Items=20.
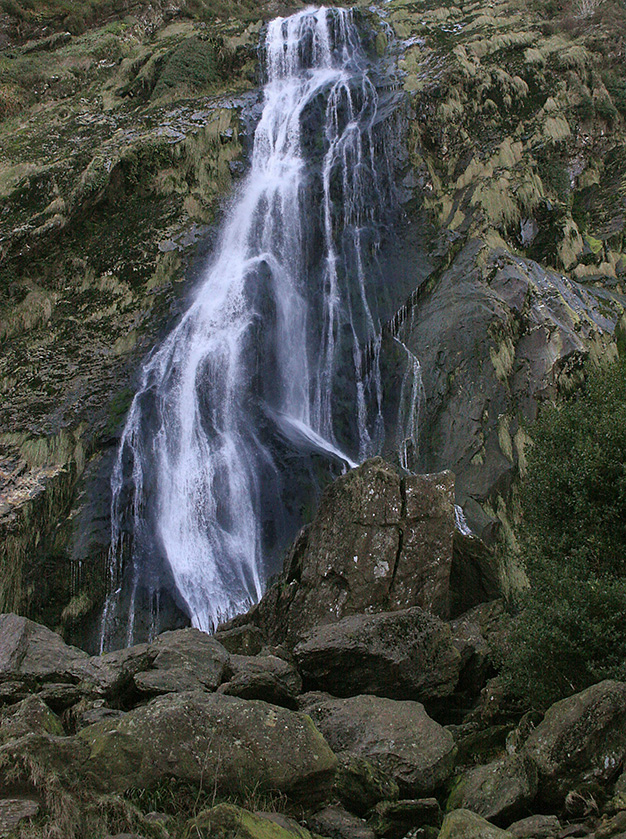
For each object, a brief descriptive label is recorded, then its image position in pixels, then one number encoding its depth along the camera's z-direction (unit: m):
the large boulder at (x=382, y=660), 10.12
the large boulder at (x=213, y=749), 6.41
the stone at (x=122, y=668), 9.10
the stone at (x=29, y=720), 7.20
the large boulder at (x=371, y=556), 12.74
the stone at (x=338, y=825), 6.57
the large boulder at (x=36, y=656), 9.34
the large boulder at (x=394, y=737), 7.64
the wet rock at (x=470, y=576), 13.88
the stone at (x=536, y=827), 6.21
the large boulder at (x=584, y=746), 6.90
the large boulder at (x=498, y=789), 6.94
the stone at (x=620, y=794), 6.06
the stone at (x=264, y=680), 8.93
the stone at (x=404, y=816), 6.89
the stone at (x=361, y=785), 7.18
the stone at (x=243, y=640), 11.97
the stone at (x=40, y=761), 5.91
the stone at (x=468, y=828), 5.79
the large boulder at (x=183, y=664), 8.94
